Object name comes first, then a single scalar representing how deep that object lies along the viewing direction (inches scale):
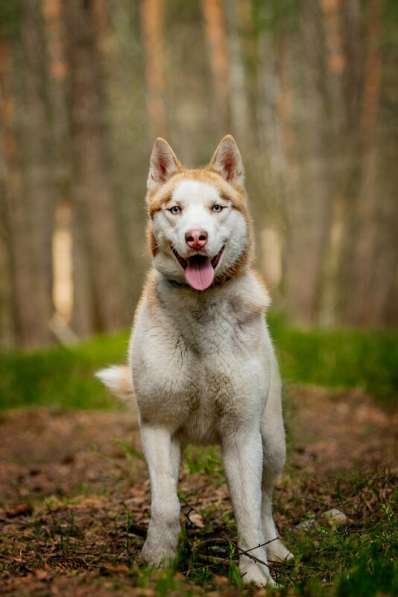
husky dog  164.4
